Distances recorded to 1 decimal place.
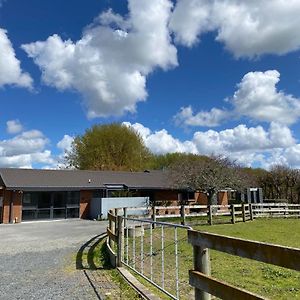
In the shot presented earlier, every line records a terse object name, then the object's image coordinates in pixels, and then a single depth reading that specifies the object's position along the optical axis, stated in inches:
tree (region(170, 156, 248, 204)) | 834.0
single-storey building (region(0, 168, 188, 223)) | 871.3
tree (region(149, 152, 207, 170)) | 1890.9
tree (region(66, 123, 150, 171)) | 1600.8
